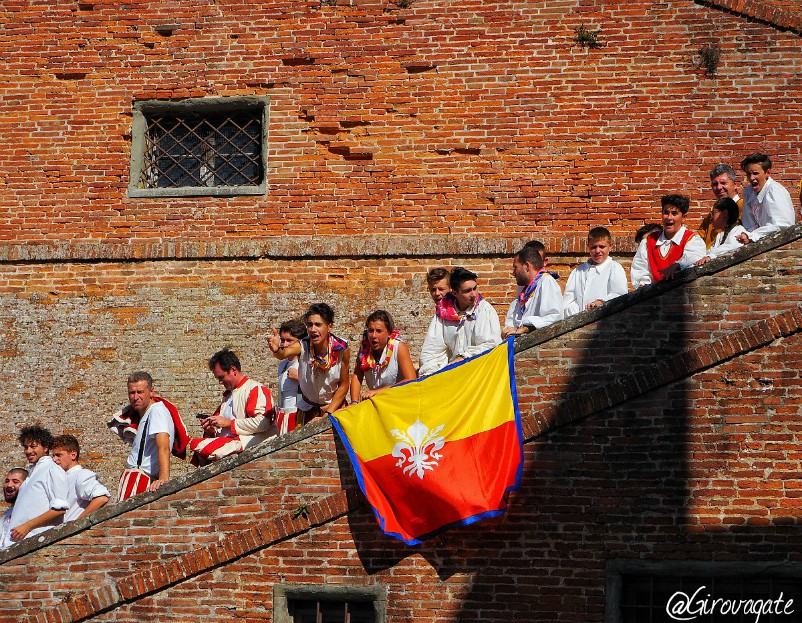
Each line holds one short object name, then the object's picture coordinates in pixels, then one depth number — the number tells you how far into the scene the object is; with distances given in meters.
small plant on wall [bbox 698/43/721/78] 13.06
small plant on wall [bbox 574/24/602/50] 13.34
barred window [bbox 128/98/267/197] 13.81
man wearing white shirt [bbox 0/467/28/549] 10.98
